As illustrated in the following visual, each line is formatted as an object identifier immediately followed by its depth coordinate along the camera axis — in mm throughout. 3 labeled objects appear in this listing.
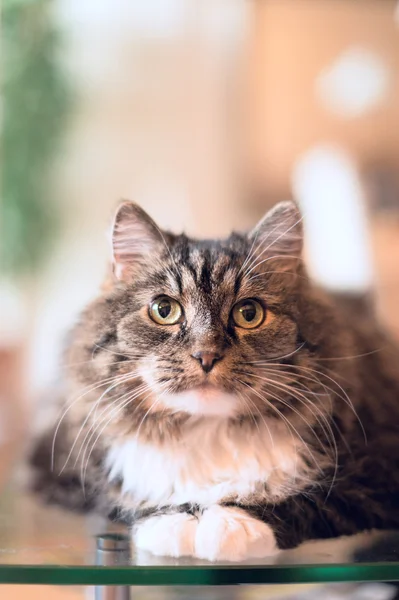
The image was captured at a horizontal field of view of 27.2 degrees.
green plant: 790
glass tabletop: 363
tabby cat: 403
